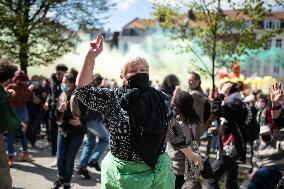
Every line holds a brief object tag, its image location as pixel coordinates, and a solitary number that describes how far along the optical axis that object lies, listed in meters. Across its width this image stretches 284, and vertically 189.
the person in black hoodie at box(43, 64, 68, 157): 7.61
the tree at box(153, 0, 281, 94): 9.27
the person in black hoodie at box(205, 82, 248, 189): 5.53
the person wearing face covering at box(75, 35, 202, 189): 3.11
